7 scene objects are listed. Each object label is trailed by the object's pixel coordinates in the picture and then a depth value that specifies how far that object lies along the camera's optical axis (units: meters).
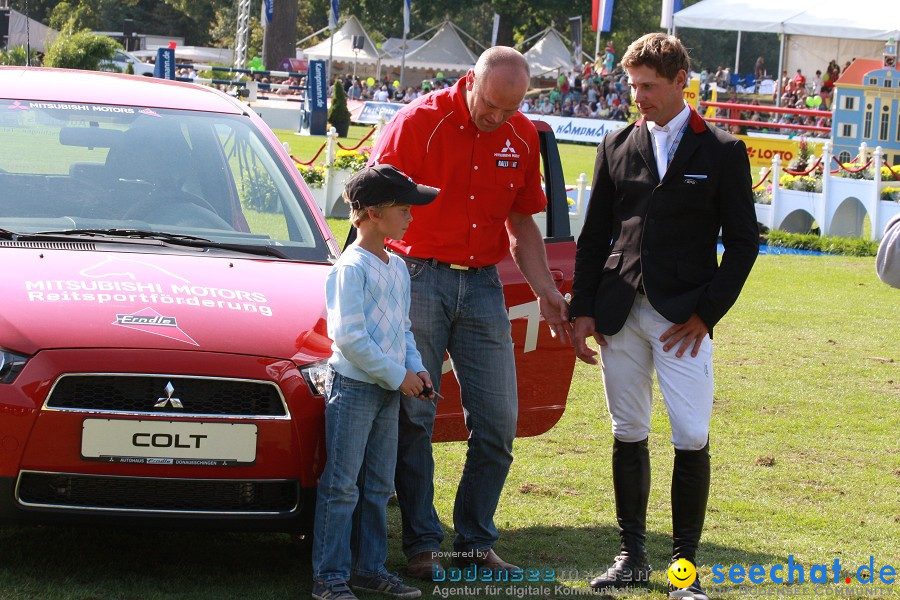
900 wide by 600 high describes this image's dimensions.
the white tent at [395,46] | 62.91
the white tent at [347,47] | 60.09
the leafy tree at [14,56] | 37.28
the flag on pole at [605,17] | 42.28
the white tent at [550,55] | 58.94
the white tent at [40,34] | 63.71
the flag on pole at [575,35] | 59.52
